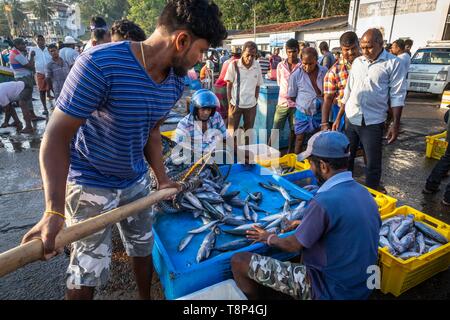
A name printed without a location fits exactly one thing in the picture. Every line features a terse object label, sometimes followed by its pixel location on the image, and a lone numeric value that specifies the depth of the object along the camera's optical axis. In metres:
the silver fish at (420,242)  2.95
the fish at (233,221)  3.30
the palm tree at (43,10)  76.75
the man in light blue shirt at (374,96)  3.86
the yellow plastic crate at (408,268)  2.58
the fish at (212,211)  3.37
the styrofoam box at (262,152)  5.07
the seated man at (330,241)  1.97
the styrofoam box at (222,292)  2.25
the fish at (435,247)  2.90
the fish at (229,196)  3.78
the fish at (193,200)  3.47
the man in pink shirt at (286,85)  5.83
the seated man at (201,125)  4.34
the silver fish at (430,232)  3.01
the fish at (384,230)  3.12
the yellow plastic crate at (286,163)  4.83
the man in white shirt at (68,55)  8.89
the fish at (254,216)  3.38
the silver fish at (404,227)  3.07
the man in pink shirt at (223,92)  8.06
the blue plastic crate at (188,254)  2.40
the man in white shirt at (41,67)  10.26
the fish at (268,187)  4.07
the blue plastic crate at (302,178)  4.38
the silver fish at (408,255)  2.84
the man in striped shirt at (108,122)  1.47
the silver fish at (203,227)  3.09
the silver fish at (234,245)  2.85
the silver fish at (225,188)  3.84
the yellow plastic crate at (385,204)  3.44
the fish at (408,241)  2.95
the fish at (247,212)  3.42
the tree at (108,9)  71.19
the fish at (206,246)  2.73
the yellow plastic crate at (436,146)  6.07
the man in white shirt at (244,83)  6.33
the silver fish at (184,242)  2.89
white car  12.04
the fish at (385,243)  2.95
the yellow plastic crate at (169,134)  5.56
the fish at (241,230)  3.09
